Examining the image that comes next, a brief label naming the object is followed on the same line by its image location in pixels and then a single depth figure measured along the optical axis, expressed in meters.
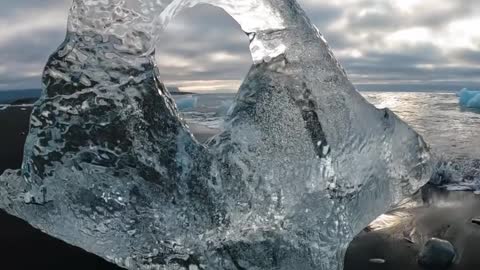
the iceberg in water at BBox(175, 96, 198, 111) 26.22
